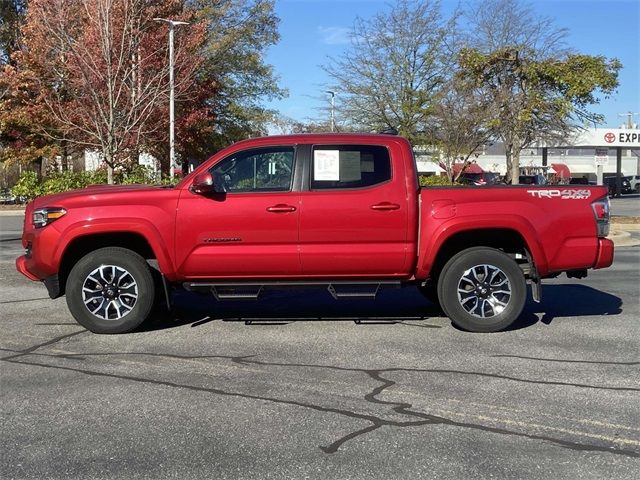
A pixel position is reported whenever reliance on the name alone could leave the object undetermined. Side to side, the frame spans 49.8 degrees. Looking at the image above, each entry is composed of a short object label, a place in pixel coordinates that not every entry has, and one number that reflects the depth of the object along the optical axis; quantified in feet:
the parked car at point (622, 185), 167.26
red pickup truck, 21.76
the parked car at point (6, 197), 109.42
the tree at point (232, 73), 98.27
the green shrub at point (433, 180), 80.18
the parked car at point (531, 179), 126.21
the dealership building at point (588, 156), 155.74
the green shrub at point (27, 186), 88.63
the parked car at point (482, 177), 117.76
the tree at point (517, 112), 70.03
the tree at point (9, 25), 106.01
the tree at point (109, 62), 61.98
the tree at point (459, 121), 75.77
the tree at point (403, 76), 85.25
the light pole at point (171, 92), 66.52
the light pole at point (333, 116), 90.09
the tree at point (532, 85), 66.90
